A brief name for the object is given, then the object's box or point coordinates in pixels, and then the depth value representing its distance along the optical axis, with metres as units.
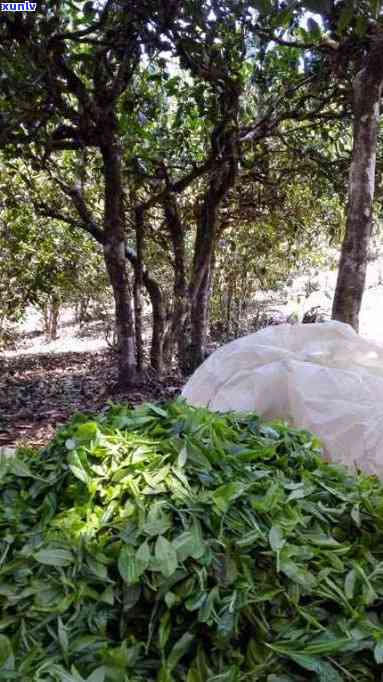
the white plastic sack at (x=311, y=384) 1.93
